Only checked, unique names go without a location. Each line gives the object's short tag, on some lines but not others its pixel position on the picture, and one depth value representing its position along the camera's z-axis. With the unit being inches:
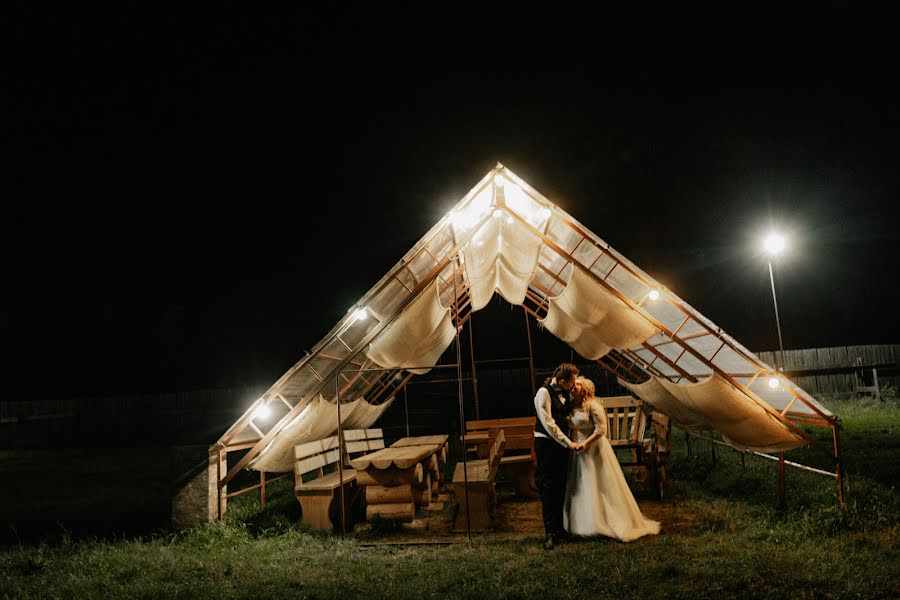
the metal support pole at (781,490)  231.5
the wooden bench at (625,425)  317.7
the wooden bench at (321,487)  244.5
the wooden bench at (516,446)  305.4
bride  210.2
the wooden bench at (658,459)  279.6
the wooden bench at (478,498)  235.9
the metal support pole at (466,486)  218.4
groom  211.8
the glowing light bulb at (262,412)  248.2
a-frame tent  217.9
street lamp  458.9
